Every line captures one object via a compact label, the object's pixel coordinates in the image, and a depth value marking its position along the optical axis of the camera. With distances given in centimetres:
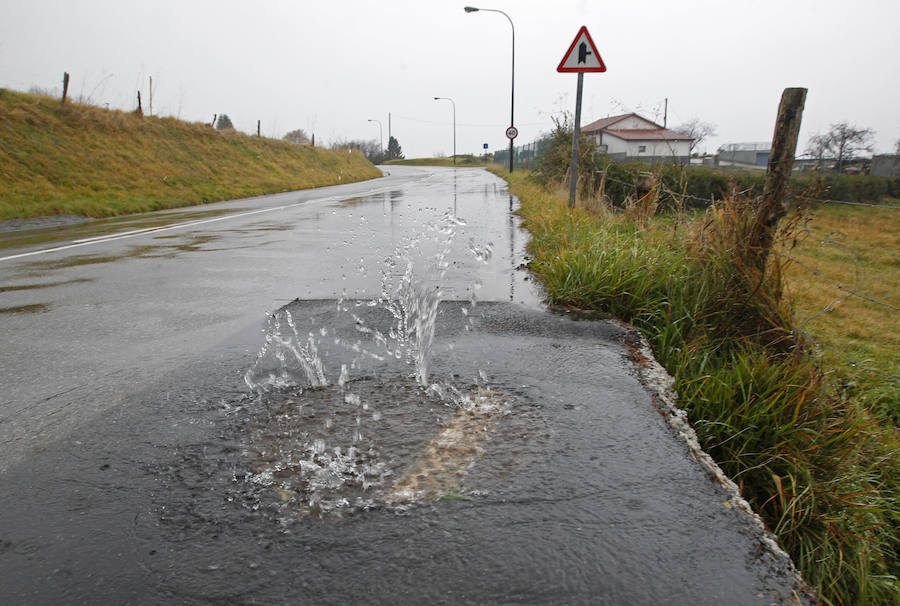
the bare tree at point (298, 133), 6556
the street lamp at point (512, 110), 3925
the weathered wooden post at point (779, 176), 439
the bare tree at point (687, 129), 6238
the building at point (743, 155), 4535
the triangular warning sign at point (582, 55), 930
